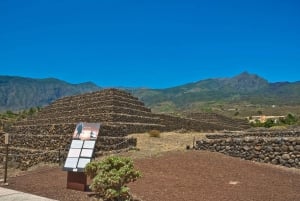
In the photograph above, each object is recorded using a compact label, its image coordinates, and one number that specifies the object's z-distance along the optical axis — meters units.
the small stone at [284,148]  12.34
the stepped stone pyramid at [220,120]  44.08
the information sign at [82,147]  9.32
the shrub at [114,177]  7.74
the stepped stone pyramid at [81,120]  17.54
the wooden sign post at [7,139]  11.63
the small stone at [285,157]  12.25
